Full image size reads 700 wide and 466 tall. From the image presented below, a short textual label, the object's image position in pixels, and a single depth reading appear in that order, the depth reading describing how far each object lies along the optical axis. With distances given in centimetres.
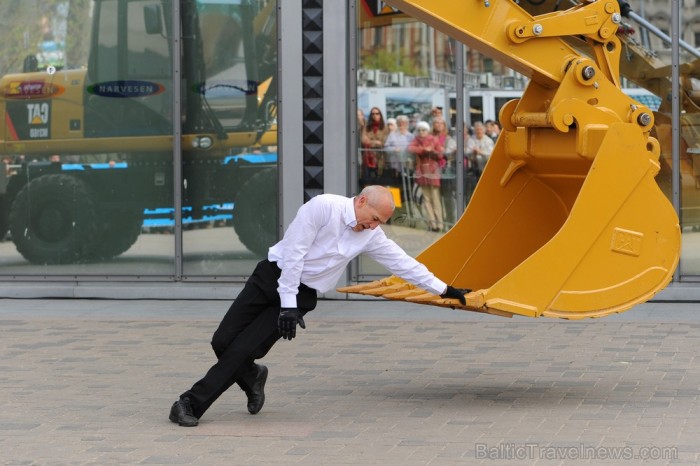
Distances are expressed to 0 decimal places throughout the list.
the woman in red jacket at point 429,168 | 2518
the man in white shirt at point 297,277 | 1388
